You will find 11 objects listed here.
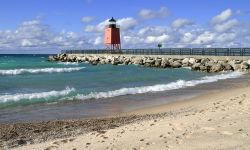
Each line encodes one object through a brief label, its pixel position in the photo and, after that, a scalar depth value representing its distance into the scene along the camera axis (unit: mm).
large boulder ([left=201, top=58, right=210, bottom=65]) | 41819
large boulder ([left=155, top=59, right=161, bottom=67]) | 48306
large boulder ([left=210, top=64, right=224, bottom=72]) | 37509
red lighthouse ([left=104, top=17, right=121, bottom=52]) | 69188
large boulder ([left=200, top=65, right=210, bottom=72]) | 38656
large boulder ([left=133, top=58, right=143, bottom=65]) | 54175
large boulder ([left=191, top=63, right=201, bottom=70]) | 40309
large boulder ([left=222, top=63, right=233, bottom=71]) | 37662
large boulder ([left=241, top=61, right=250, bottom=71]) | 36294
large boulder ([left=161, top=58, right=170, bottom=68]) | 46900
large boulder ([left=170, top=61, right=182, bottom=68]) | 45869
